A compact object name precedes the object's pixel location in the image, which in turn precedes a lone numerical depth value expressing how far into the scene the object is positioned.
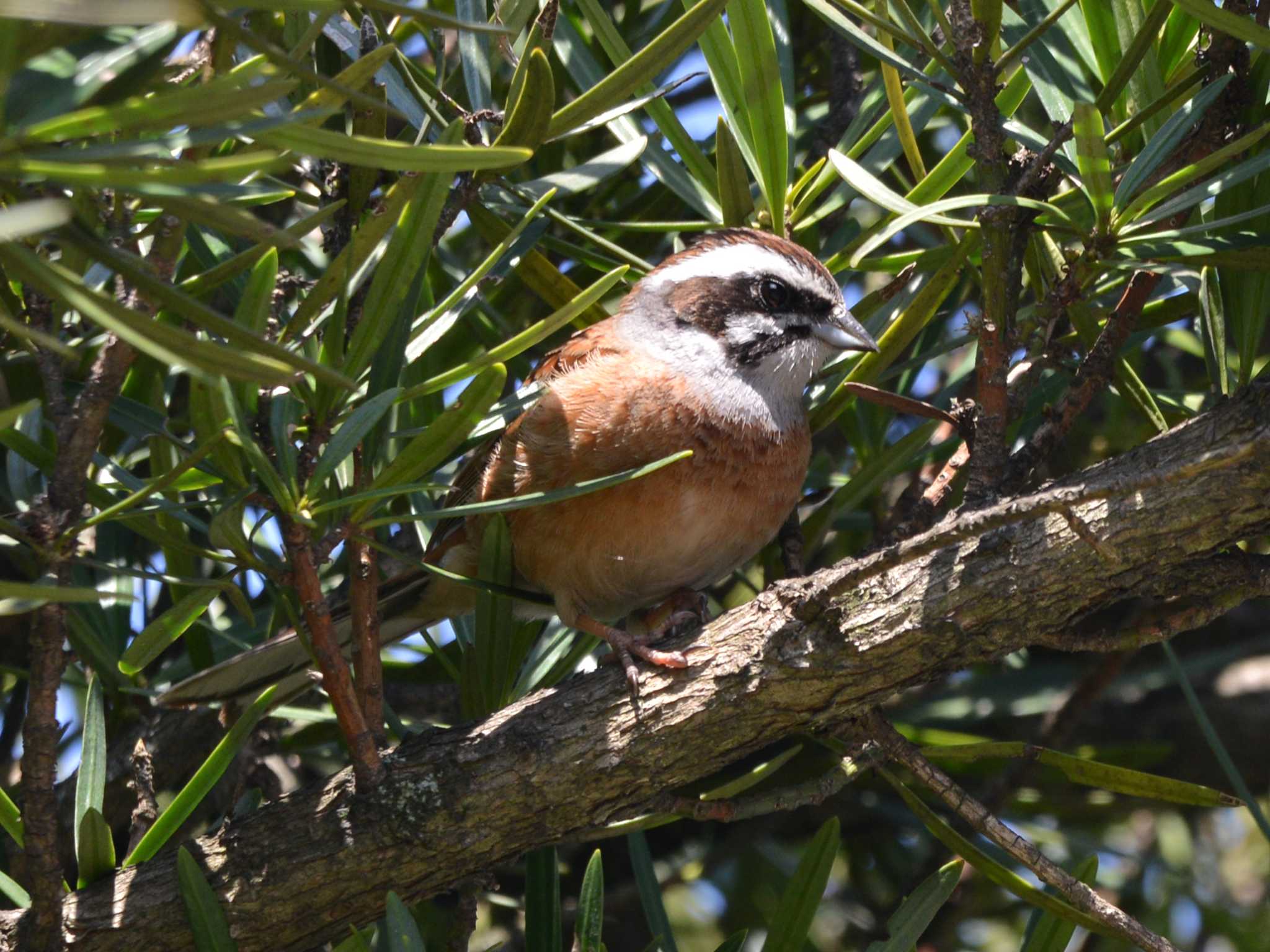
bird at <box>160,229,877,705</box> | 6.73
